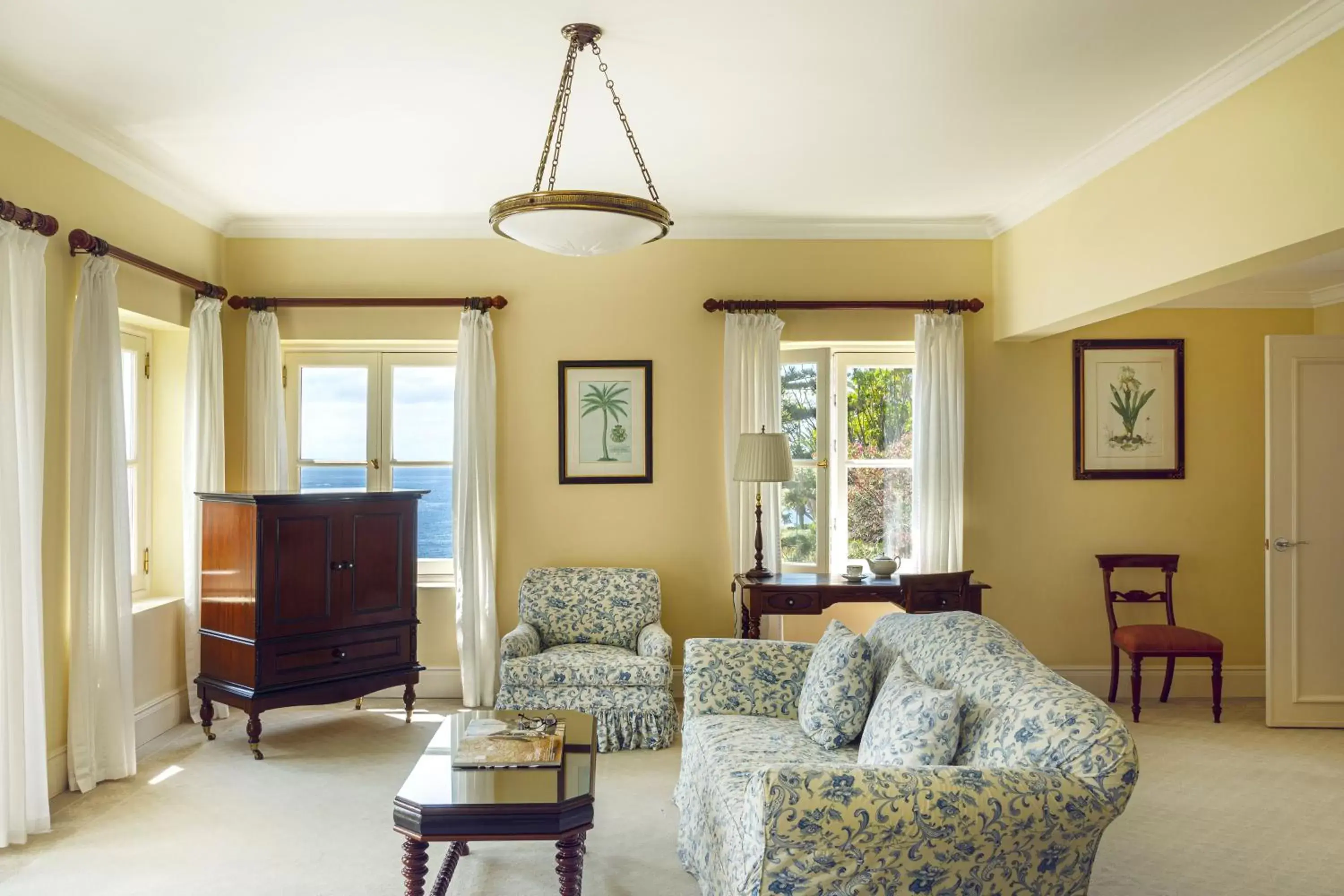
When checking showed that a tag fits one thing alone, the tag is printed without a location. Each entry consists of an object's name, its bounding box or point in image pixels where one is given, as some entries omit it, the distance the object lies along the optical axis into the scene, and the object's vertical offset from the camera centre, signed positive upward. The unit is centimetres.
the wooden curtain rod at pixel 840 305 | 534 +75
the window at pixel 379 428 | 557 +4
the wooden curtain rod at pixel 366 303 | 529 +77
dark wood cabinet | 439 -82
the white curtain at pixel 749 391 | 530 +25
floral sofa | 206 -86
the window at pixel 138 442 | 477 -3
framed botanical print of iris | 555 +15
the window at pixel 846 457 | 555 -14
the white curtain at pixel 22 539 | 331 -38
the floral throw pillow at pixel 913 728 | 246 -82
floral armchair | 451 -116
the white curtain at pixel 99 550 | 386 -48
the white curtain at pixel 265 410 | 522 +15
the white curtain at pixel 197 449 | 485 -7
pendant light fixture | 285 +69
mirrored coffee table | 253 -104
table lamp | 494 -14
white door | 495 -57
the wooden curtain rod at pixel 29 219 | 334 +81
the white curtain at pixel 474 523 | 522 -50
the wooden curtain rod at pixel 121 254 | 387 +80
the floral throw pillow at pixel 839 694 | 308 -88
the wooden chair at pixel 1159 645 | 501 -116
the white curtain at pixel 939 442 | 528 -5
